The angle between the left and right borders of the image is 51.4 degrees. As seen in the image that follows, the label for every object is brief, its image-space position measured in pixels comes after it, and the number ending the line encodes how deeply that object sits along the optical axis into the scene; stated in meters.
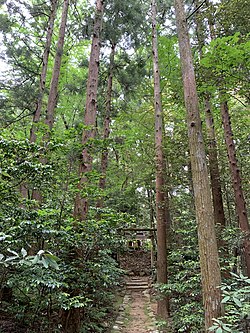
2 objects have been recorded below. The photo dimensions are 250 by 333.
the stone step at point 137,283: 9.97
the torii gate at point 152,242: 9.72
